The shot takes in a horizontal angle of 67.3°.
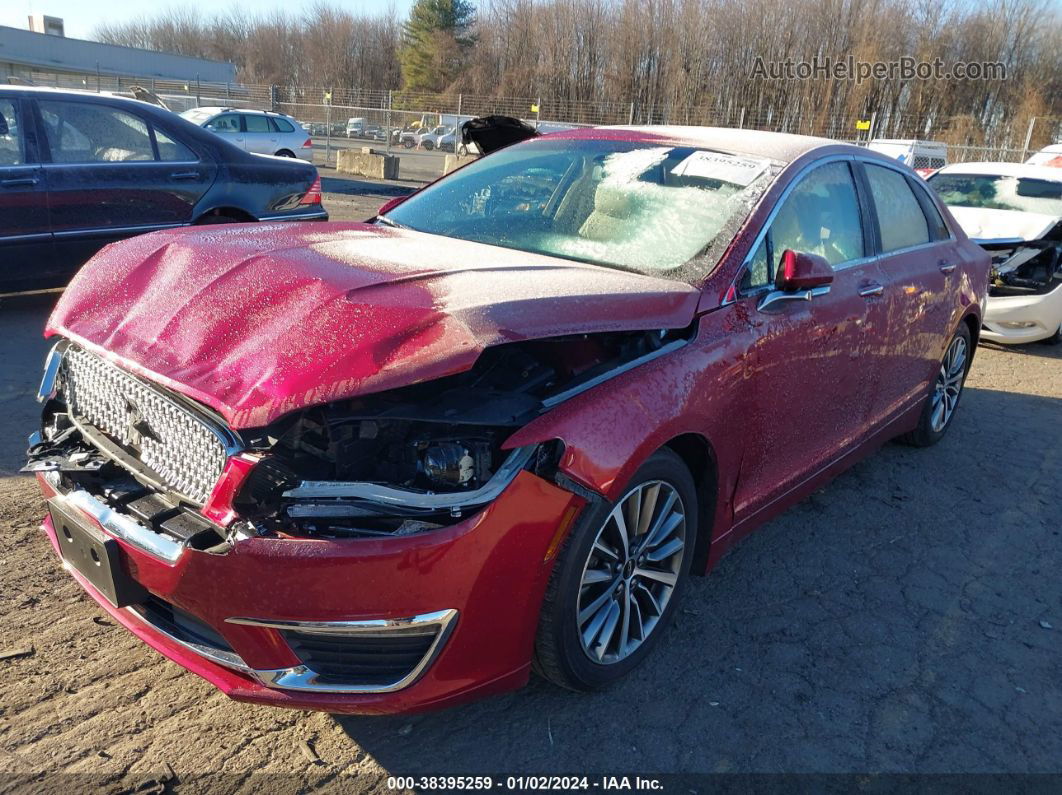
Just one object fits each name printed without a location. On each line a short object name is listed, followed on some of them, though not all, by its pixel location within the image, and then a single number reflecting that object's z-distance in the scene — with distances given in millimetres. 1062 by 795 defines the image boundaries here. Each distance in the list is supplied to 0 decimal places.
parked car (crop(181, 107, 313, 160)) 19812
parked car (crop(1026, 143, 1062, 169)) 12825
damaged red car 2045
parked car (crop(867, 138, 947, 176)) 21234
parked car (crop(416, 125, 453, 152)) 32875
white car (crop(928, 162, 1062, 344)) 7582
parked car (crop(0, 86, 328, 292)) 5895
